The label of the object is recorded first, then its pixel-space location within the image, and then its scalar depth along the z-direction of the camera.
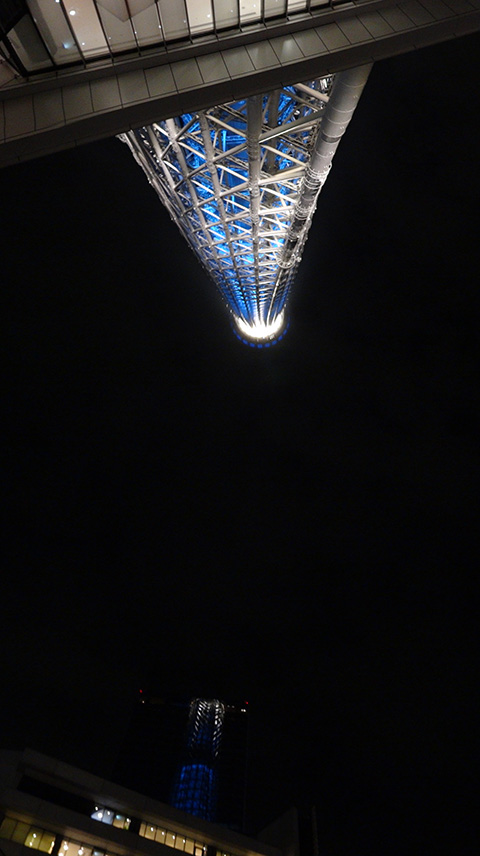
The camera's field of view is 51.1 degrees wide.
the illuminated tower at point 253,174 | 26.00
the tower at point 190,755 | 102.19
